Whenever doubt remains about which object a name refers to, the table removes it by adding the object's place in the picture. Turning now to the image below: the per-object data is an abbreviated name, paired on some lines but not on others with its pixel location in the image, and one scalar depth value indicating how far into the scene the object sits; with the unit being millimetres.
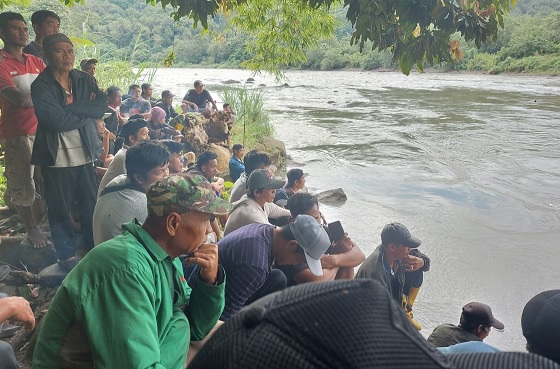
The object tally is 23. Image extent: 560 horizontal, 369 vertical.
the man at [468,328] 2857
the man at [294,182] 5633
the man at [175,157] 4332
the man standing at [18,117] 3596
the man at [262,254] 2562
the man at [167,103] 8359
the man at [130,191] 2846
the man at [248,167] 4836
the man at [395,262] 3625
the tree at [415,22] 2779
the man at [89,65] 5742
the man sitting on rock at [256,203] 3709
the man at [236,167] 6098
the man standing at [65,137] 3277
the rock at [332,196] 8219
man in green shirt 1510
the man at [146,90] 8375
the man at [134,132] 4680
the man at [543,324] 1868
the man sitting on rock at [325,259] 3143
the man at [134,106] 7403
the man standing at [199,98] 10180
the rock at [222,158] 7463
